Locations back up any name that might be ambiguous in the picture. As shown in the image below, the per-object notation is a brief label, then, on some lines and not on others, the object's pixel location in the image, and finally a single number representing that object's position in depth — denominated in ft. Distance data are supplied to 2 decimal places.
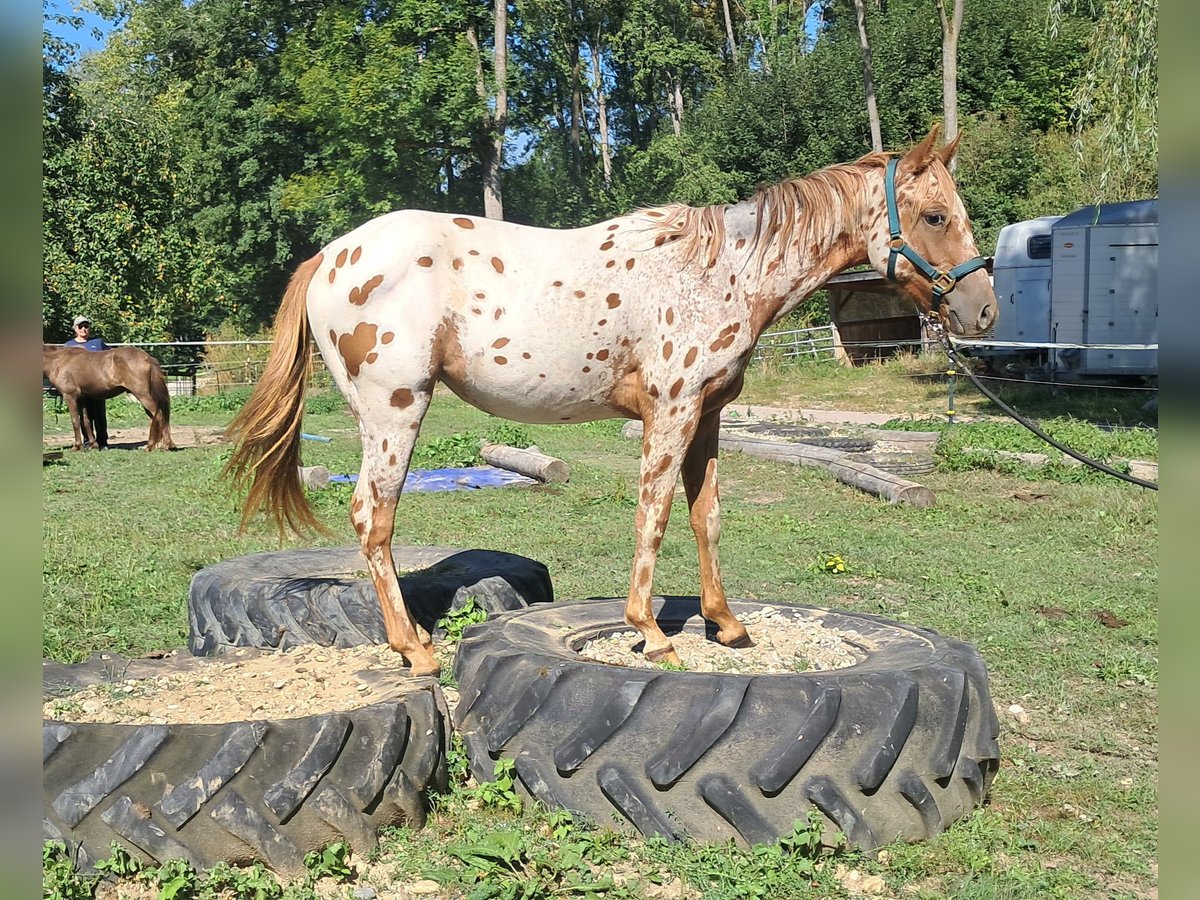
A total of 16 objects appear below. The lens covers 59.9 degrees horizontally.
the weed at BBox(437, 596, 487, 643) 15.97
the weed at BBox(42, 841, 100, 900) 9.39
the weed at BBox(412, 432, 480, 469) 41.19
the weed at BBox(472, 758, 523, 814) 11.61
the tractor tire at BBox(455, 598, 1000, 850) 10.73
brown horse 47.39
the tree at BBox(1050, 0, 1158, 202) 47.26
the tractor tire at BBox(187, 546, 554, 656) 15.74
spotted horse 13.65
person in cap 48.73
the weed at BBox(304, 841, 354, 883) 10.22
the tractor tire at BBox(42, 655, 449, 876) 9.84
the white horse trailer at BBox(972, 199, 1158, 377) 59.57
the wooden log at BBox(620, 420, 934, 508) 32.94
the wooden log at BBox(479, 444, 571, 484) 36.76
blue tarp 36.40
